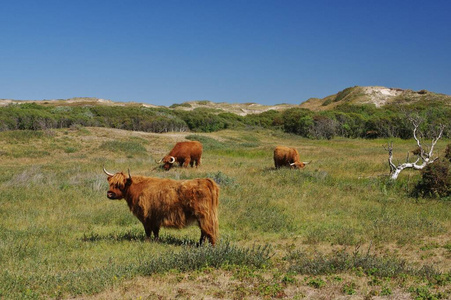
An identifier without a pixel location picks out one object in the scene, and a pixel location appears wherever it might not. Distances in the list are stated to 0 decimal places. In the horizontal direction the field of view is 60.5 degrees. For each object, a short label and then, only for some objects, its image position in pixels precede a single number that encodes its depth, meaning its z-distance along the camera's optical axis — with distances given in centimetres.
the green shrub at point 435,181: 1353
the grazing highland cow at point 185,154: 2115
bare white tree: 1581
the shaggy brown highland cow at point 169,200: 775
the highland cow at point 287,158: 2086
